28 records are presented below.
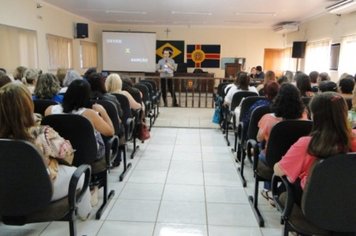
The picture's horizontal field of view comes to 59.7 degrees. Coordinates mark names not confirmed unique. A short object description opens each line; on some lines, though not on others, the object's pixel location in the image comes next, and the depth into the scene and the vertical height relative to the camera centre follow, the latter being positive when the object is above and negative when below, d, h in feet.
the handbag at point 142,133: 15.12 -3.19
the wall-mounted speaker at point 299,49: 31.99 +2.20
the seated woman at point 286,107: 8.01 -0.95
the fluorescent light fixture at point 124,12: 29.91 +5.34
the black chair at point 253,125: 9.75 -1.82
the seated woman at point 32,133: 5.31 -1.19
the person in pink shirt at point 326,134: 5.13 -1.04
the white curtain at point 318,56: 27.71 +1.38
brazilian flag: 41.65 +2.68
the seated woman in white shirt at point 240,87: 16.08 -0.91
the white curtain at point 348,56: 23.00 +1.19
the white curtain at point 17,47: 20.48 +1.26
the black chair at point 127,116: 11.96 -1.98
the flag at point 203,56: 41.68 +1.71
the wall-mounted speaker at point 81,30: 32.53 +3.79
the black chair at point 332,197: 4.81 -2.01
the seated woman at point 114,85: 13.39 -0.77
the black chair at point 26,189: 4.95 -2.09
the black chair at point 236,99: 14.62 -1.42
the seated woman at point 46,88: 10.63 -0.76
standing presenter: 28.76 -0.82
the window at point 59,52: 27.50 +1.34
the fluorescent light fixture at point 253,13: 28.48 +5.21
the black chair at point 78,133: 7.11 -1.56
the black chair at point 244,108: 11.81 -1.50
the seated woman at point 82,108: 7.96 -1.08
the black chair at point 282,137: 7.22 -1.57
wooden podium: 36.10 +0.02
